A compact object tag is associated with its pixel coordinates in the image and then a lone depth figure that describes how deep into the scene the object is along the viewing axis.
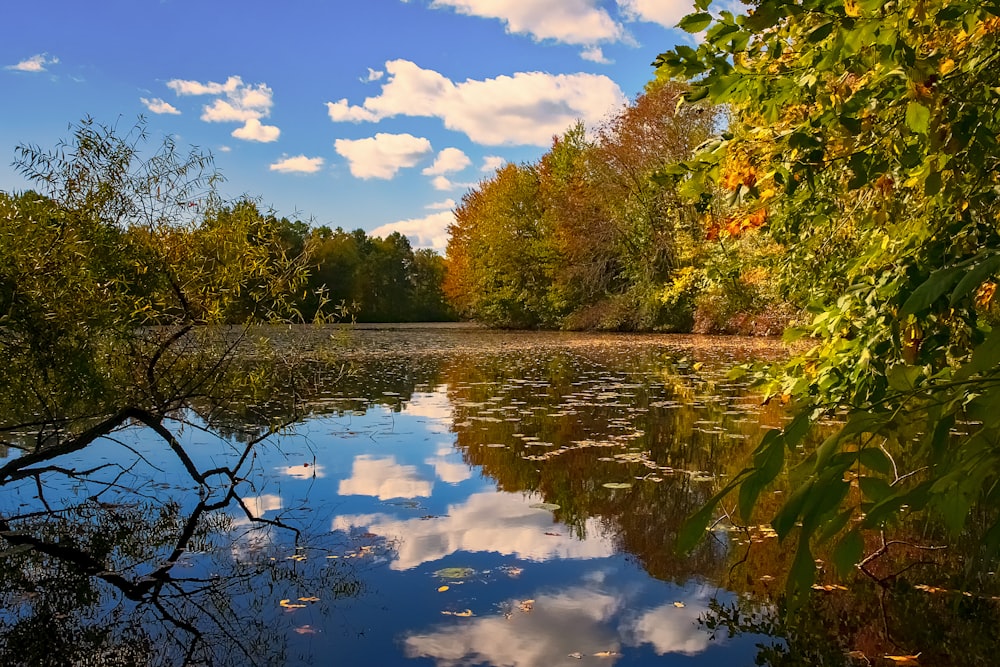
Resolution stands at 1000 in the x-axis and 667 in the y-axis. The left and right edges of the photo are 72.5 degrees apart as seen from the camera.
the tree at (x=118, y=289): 5.27
